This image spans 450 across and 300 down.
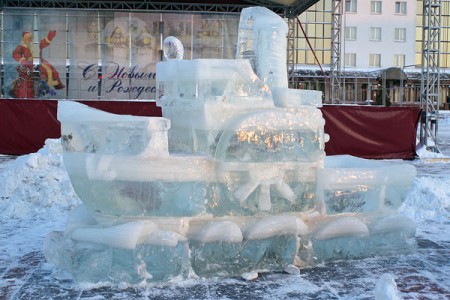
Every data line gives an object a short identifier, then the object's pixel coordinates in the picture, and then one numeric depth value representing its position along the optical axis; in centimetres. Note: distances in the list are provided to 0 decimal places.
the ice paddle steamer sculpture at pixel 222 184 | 481
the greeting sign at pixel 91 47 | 2477
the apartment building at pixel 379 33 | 4744
